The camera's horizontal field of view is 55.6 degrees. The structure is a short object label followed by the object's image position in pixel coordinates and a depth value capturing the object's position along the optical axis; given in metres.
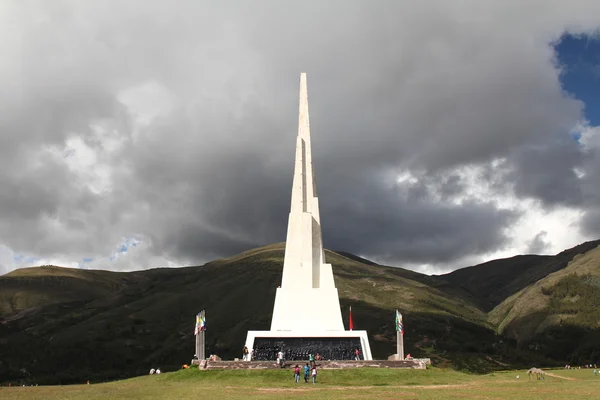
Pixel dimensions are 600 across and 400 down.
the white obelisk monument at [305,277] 39.81
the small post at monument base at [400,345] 38.86
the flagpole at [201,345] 38.09
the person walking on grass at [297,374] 29.94
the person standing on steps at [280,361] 34.03
